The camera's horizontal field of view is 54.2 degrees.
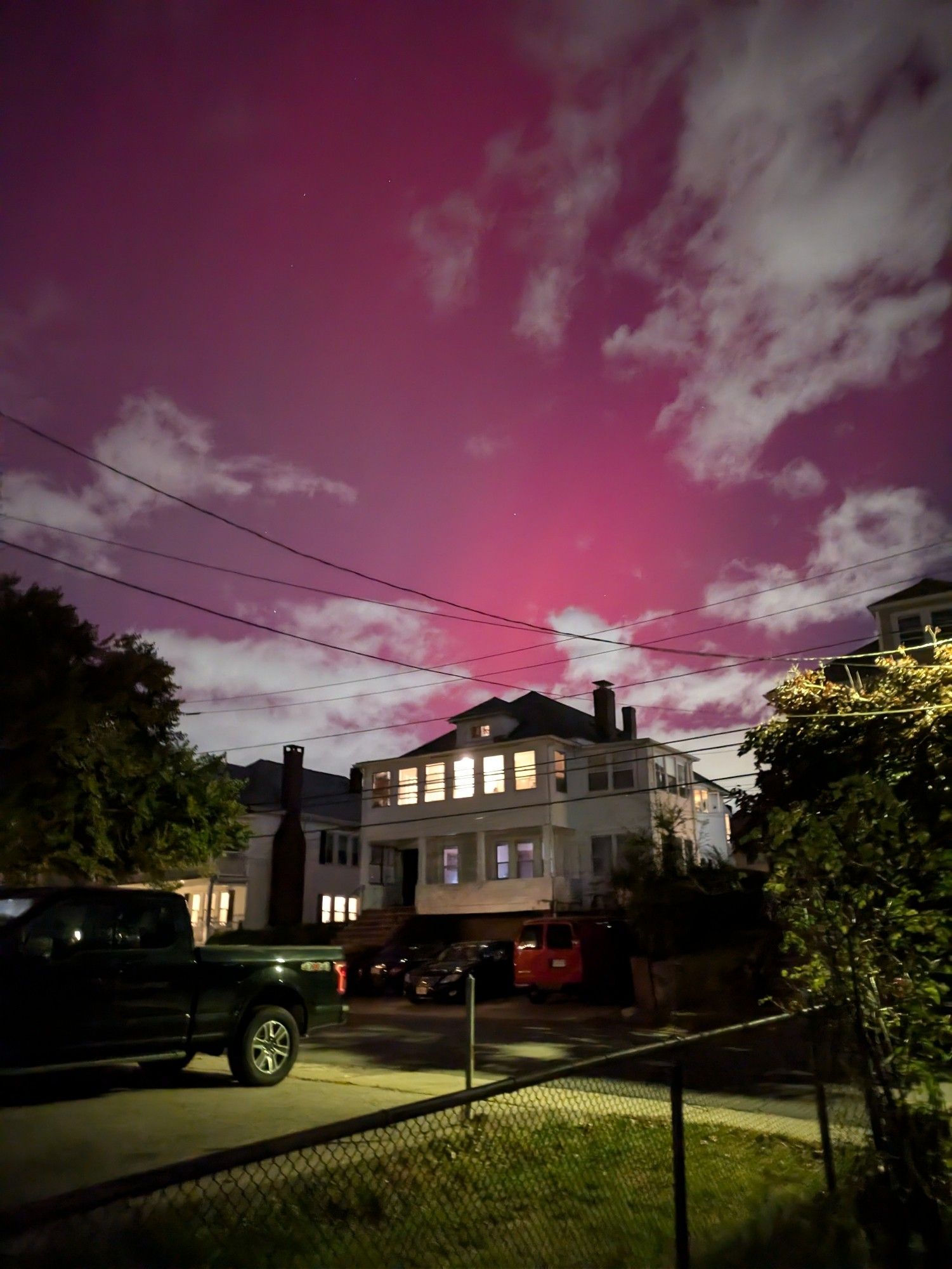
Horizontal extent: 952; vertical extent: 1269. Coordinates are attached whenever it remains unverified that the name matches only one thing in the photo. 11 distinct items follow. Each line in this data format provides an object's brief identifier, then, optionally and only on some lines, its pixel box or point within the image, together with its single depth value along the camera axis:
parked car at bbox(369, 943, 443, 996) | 28.94
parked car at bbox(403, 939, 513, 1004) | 24.78
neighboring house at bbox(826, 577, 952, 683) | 27.12
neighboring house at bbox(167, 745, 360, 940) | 40.09
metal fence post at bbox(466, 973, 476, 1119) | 7.98
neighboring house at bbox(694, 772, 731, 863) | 40.88
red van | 23.31
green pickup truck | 8.20
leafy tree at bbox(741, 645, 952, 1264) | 5.36
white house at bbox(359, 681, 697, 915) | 35.28
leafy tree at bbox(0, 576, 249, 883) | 16.23
